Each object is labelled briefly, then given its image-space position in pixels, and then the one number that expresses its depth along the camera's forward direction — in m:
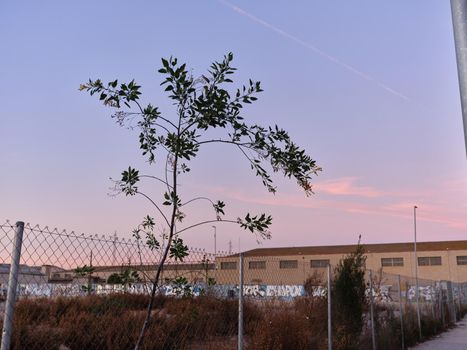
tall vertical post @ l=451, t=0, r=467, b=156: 2.92
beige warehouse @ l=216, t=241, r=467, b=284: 64.00
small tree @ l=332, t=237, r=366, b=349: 10.79
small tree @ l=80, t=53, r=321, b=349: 4.21
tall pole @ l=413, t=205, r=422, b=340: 16.05
